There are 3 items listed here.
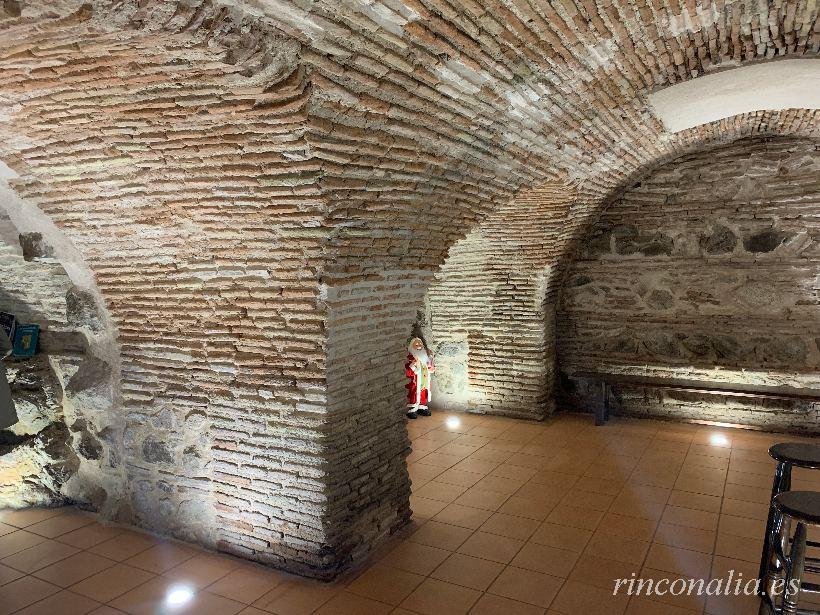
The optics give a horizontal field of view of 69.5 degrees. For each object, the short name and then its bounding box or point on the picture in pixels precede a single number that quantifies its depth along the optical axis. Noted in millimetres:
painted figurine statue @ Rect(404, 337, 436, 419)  7898
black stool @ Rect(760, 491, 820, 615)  2781
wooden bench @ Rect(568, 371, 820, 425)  6883
